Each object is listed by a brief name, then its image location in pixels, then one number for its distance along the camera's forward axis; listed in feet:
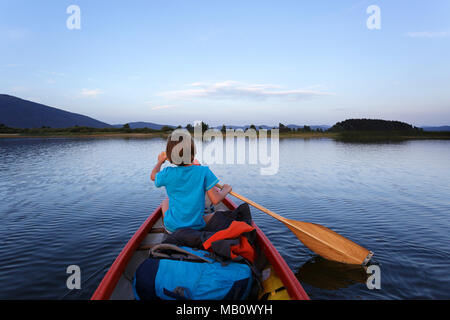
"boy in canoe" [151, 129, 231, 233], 11.69
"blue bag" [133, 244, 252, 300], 8.37
